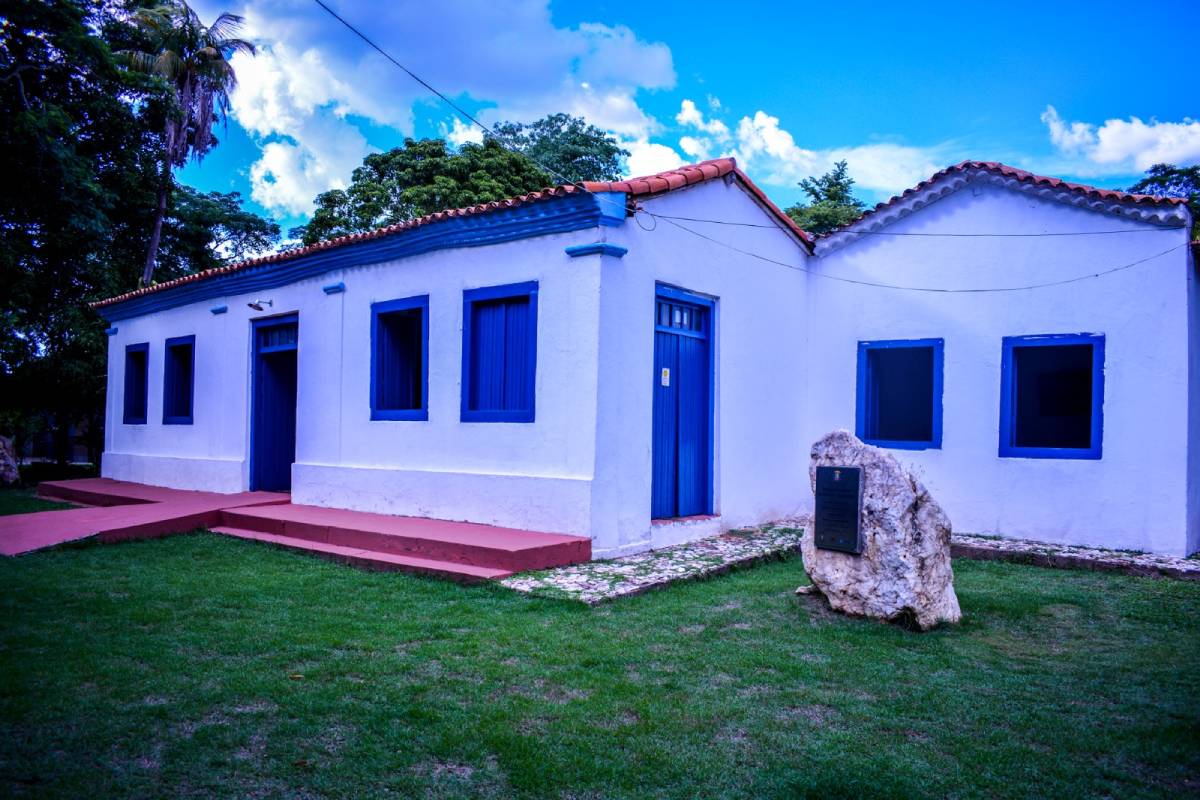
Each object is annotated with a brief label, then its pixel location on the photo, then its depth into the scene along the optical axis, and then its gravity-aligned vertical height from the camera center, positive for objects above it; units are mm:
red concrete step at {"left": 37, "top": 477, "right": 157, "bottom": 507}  11708 -1232
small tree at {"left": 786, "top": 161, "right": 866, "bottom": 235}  20516 +6233
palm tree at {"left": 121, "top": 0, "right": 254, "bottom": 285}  18594 +8216
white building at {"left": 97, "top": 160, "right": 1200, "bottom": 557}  7734 +830
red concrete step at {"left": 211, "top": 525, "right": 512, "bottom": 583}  6566 -1276
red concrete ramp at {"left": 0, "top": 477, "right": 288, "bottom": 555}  8250 -1227
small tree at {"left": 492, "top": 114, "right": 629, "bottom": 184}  23938 +8329
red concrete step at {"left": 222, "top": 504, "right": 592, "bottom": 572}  6816 -1110
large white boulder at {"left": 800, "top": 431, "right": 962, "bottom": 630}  5379 -885
